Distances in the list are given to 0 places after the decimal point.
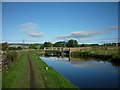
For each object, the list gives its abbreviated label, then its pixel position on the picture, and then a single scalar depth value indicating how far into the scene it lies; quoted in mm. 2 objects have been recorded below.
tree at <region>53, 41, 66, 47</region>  115056
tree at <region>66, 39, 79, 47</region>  104369
